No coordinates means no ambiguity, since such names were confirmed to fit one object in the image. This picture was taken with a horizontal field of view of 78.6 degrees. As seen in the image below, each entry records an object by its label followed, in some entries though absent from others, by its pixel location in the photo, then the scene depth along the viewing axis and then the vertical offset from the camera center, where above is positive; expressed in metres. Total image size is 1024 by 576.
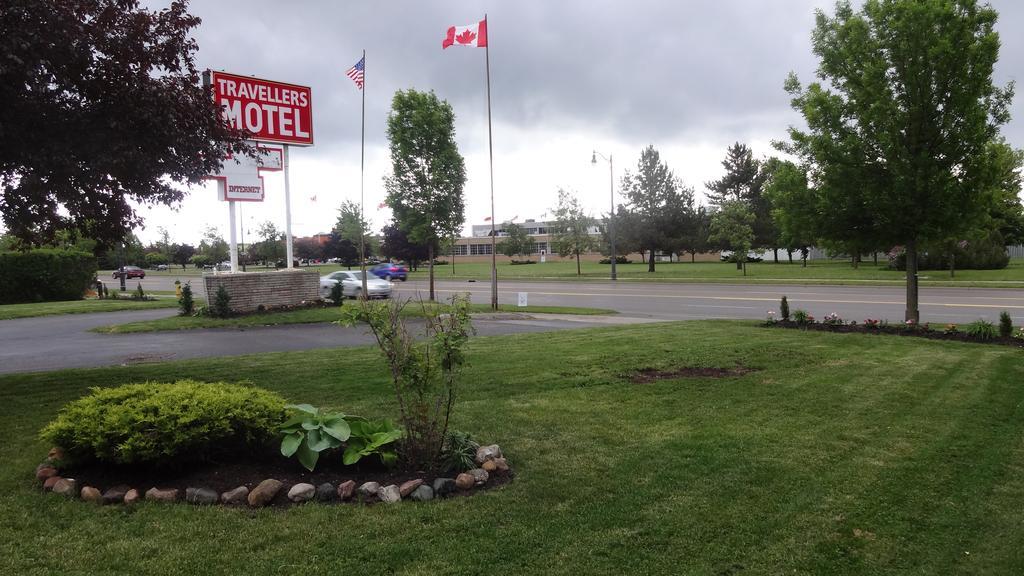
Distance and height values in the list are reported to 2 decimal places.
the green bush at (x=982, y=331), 11.55 -1.46
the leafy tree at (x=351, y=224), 68.69 +4.60
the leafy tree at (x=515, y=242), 86.94 +2.78
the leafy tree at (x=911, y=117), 11.73 +2.68
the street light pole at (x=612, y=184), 40.91 +5.29
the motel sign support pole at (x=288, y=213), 20.56 +1.76
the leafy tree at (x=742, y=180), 70.56 +8.94
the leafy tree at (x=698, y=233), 60.72 +2.47
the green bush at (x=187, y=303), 19.69 -1.10
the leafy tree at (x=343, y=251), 86.50 +2.05
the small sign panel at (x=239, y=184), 19.50 +2.64
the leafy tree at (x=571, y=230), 56.03 +2.82
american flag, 24.12 +7.43
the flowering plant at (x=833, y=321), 13.20 -1.38
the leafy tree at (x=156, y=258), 97.64 +1.64
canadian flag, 21.00 +7.63
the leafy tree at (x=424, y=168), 24.17 +3.74
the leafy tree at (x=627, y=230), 60.03 +2.83
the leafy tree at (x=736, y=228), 48.56 +2.29
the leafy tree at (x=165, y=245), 90.57 +3.67
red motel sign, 19.17 +5.10
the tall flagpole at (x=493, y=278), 22.09 -0.60
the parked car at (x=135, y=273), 65.44 -0.40
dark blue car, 47.88 -0.60
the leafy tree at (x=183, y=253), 100.34 +2.50
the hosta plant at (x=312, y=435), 4.57 -1.29
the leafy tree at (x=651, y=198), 59.53 +6.11
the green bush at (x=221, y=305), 18.66 -1.12
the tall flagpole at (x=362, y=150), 30.58 +5.61
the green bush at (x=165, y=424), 4.38 -1.13
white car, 29.80 -1.06
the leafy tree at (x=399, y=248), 72.25 +1.87
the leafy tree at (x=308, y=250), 98.38 +2.46
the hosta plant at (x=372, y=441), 4.65 -1.36
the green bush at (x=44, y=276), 30.15 -0.26
